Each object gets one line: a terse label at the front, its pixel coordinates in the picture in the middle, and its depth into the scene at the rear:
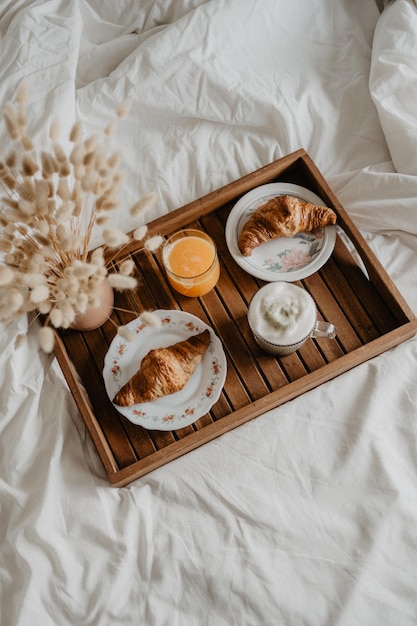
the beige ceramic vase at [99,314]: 1.25
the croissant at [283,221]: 1.32
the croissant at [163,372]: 1.21
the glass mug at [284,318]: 1.19
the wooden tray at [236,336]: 1.23
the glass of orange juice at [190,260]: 1.28
